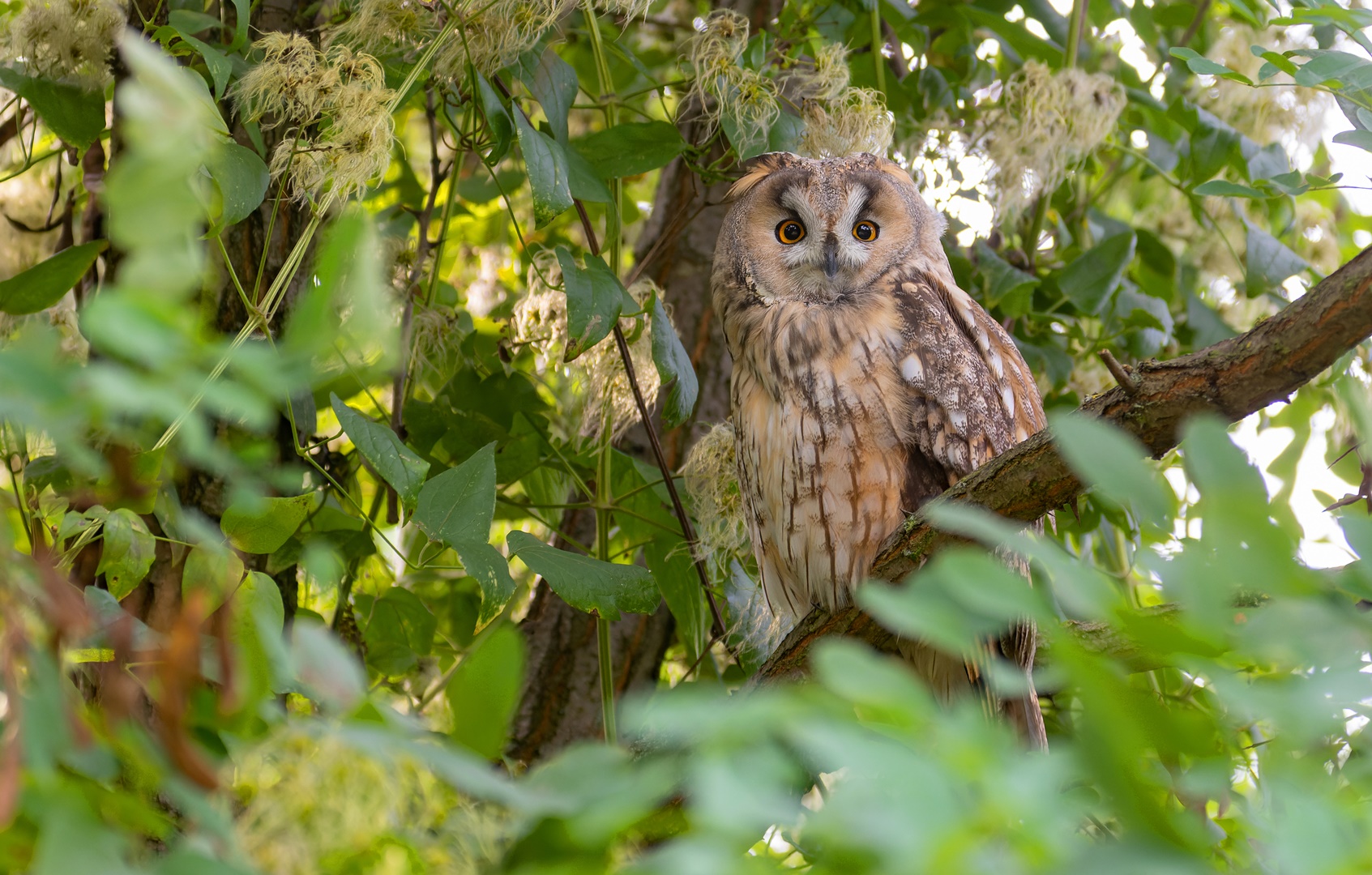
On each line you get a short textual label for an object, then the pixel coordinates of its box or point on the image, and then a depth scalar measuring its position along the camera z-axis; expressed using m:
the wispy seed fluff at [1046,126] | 11.87
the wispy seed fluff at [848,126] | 11.82
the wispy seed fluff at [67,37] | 11.71
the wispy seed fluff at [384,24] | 11.72
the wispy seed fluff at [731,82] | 11.78
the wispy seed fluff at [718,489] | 11.85
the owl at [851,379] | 11.81
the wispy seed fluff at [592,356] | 11.81
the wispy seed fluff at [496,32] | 11.71
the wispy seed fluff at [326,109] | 11.66
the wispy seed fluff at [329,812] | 5.66
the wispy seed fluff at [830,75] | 11.81
